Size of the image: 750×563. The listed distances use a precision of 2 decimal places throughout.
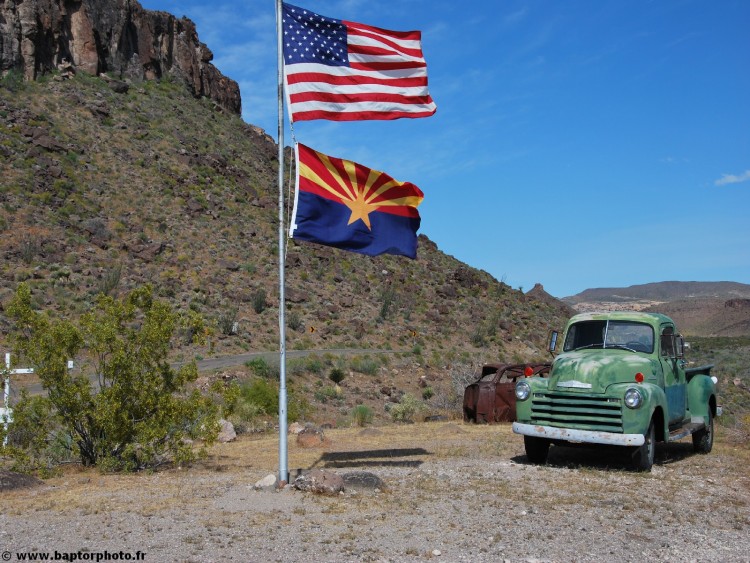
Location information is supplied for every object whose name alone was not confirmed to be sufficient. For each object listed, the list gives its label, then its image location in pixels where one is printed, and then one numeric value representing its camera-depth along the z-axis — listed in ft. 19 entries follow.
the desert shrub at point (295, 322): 139.03
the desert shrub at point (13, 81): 165.68
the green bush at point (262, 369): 90.33
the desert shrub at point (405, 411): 73.51
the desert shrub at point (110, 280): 123.65
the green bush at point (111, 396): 37.27
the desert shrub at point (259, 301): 139.84
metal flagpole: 32.60
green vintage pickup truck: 36.24
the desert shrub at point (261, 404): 64.68
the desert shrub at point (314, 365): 98.51
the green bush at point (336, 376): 99.50
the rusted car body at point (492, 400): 61.93
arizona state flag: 34.81
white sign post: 37.14
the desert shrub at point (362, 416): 69.72
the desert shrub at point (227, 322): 126.21
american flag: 35.47
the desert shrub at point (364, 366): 106.11
